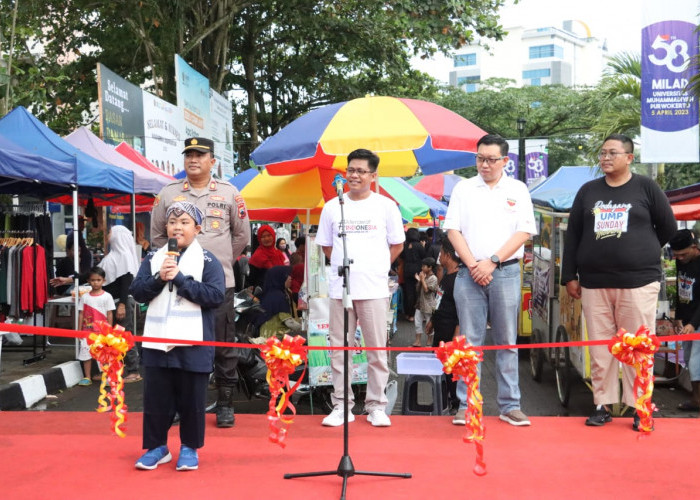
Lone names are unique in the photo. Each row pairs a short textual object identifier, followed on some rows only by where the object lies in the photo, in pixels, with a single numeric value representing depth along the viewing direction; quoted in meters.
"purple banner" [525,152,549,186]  24.47
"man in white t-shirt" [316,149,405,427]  5.27
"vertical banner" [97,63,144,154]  12.35
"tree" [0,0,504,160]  16.30
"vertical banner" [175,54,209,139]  15.04
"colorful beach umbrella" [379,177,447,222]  13.48
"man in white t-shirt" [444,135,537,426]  5.20
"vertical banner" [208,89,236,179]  17.97
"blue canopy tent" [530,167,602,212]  10.76
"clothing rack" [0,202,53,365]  9.02
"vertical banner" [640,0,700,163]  9.90
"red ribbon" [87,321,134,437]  4.00
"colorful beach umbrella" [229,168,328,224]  8.88
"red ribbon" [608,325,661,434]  4.00
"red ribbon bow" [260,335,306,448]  4.02
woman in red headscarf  11.42
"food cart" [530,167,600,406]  7.17
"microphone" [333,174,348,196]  4.35
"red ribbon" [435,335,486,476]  3.97
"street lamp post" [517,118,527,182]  24.36
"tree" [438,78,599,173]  37.06
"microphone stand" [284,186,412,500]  4.04
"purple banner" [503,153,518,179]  23.59
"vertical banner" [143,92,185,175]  14.33
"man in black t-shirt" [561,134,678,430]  5.11
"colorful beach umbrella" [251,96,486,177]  6.51
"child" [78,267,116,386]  8.54
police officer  5.29
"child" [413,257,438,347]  10.72
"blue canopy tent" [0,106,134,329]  8.44
